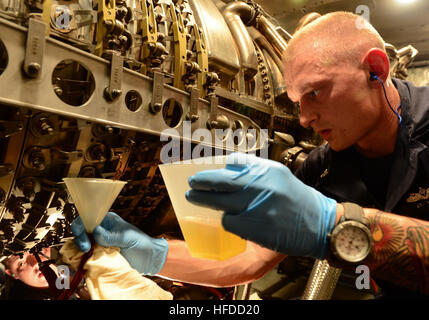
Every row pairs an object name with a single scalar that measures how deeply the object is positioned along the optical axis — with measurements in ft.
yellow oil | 1.16
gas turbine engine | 1.30
